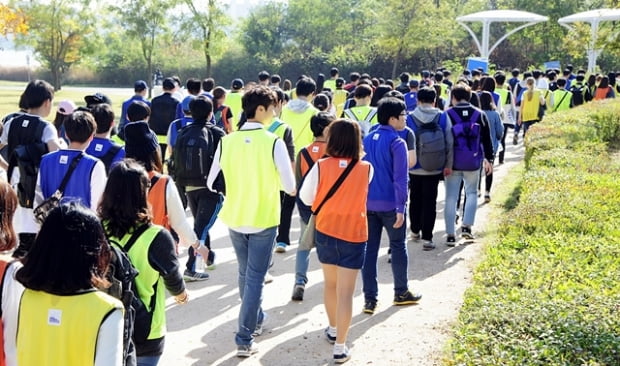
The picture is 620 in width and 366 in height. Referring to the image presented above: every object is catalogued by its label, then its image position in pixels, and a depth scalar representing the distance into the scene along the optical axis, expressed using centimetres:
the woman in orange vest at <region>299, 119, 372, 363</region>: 545
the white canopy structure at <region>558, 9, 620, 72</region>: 2375
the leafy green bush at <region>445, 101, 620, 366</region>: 405
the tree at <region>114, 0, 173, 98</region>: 3014
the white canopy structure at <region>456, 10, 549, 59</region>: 2844
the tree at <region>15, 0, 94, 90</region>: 3728
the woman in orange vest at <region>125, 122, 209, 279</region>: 469
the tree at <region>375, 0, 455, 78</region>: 3344
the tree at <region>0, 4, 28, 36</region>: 3106
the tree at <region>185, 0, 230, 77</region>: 3053
